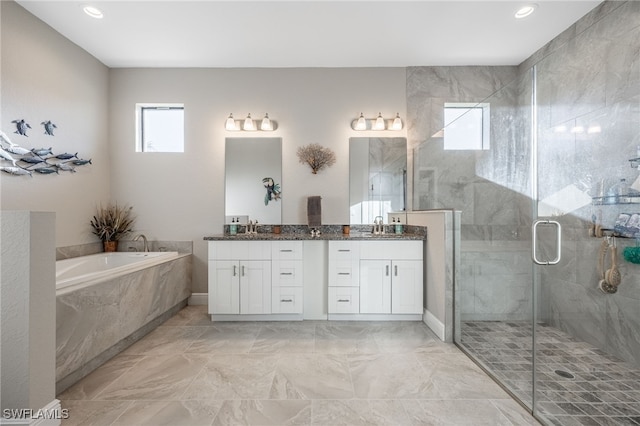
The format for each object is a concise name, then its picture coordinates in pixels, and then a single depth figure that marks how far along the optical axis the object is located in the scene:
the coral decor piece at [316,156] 3.55
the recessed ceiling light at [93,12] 2.56
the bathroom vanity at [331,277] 3.02
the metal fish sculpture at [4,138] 2.38
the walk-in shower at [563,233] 1.76
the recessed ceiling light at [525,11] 2.54
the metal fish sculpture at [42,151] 2.67
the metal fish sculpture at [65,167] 2.94
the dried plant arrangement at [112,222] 3.43
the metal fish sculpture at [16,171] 2.43
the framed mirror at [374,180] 3.58
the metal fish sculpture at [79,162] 3.13
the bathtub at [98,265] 2.03
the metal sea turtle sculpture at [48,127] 2.77
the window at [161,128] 3.72
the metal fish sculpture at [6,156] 2.40
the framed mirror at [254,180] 3.59
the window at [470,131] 2.43
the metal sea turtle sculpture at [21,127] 2.52
